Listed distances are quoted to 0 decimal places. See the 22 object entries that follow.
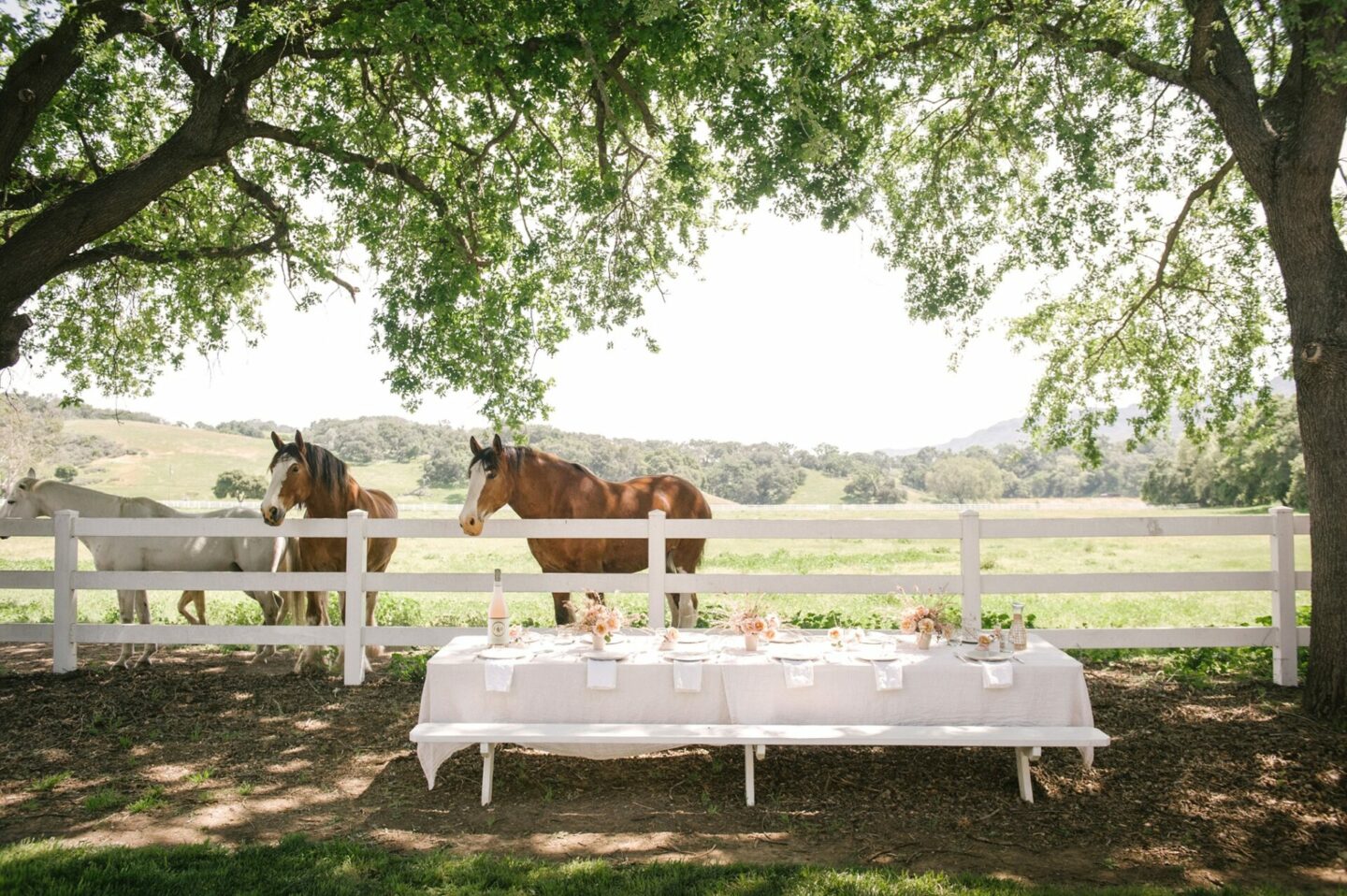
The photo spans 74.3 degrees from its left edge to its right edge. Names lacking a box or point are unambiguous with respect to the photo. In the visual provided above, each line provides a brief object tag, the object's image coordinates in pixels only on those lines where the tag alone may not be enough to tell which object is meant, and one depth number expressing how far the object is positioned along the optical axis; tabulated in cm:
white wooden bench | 475
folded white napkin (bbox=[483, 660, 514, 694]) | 502
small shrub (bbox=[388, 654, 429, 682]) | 803
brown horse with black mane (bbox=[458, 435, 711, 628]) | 784
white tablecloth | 496
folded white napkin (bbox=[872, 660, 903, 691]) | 493
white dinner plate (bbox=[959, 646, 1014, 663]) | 507
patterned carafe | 526
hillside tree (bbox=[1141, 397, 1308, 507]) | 3994
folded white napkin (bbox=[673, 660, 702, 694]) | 498
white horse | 891
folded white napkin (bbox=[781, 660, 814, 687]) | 494
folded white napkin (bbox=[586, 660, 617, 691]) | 499
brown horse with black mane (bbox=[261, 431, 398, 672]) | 802
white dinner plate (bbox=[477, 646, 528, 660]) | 517
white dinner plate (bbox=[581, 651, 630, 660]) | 515
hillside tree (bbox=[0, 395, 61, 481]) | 3684
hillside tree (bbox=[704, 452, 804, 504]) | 4775
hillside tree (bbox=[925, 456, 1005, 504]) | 5619
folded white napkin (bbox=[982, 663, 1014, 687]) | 490
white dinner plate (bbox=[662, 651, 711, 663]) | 512
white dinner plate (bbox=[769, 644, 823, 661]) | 513
